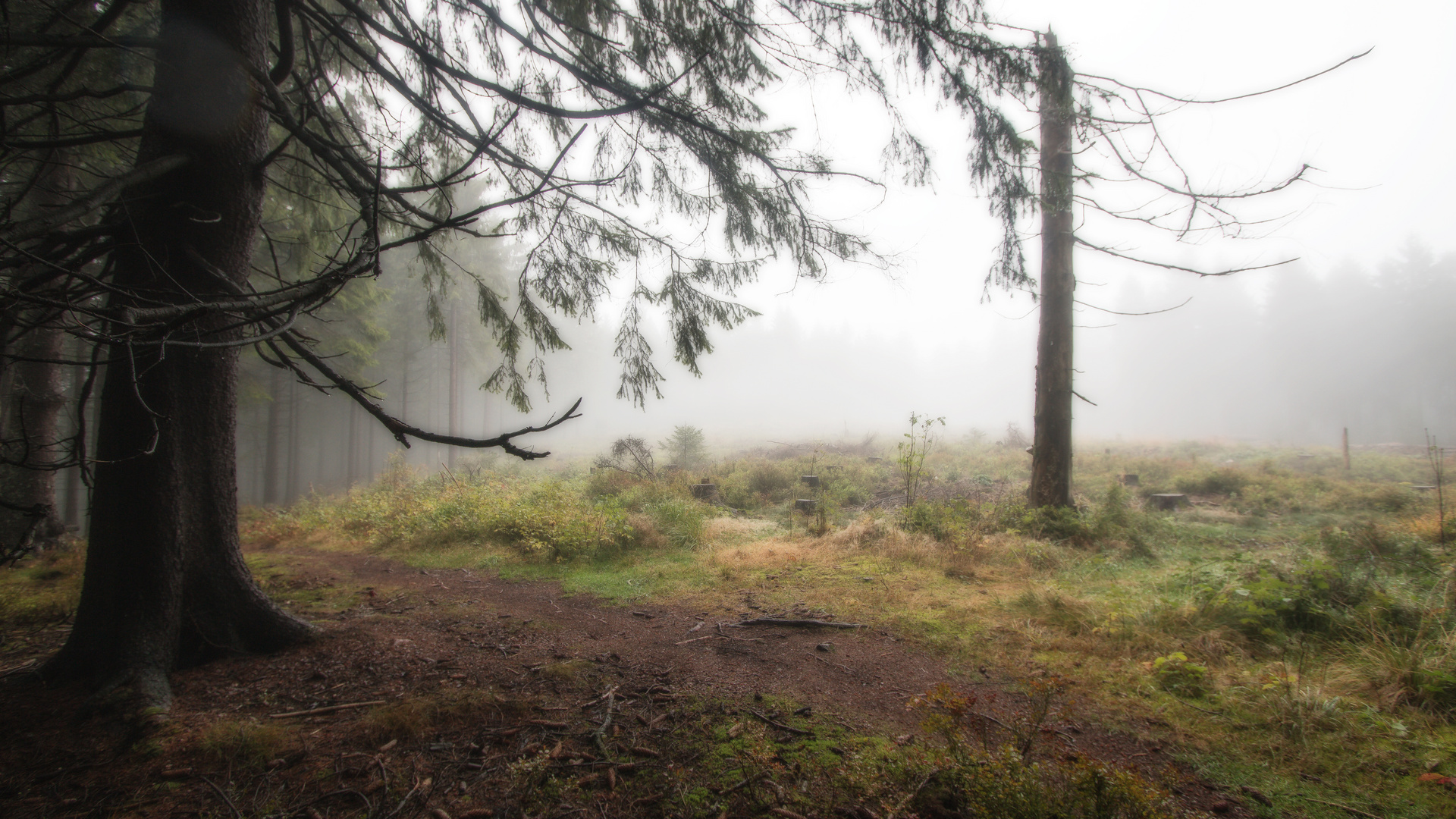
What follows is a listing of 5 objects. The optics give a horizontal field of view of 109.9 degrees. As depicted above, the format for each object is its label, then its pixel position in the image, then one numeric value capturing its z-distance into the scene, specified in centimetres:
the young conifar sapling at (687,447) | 1564
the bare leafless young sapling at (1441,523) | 477
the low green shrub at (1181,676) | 289
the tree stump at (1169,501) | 843
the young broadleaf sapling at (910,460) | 691
